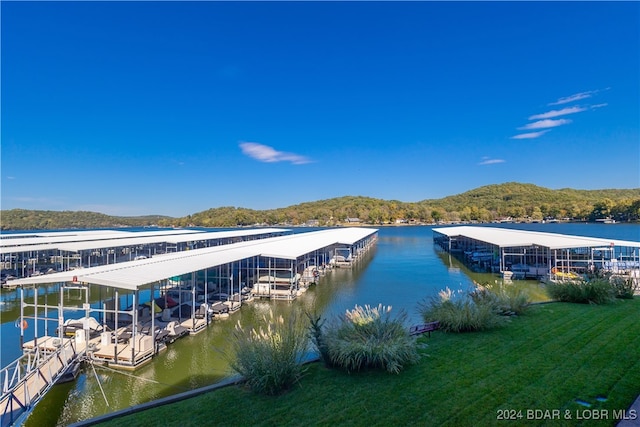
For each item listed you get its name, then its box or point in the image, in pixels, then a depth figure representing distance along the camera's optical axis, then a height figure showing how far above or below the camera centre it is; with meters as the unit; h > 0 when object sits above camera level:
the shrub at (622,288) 12.11 -2.56
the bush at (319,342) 6.71 -2.43
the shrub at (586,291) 11.27 -2.52
